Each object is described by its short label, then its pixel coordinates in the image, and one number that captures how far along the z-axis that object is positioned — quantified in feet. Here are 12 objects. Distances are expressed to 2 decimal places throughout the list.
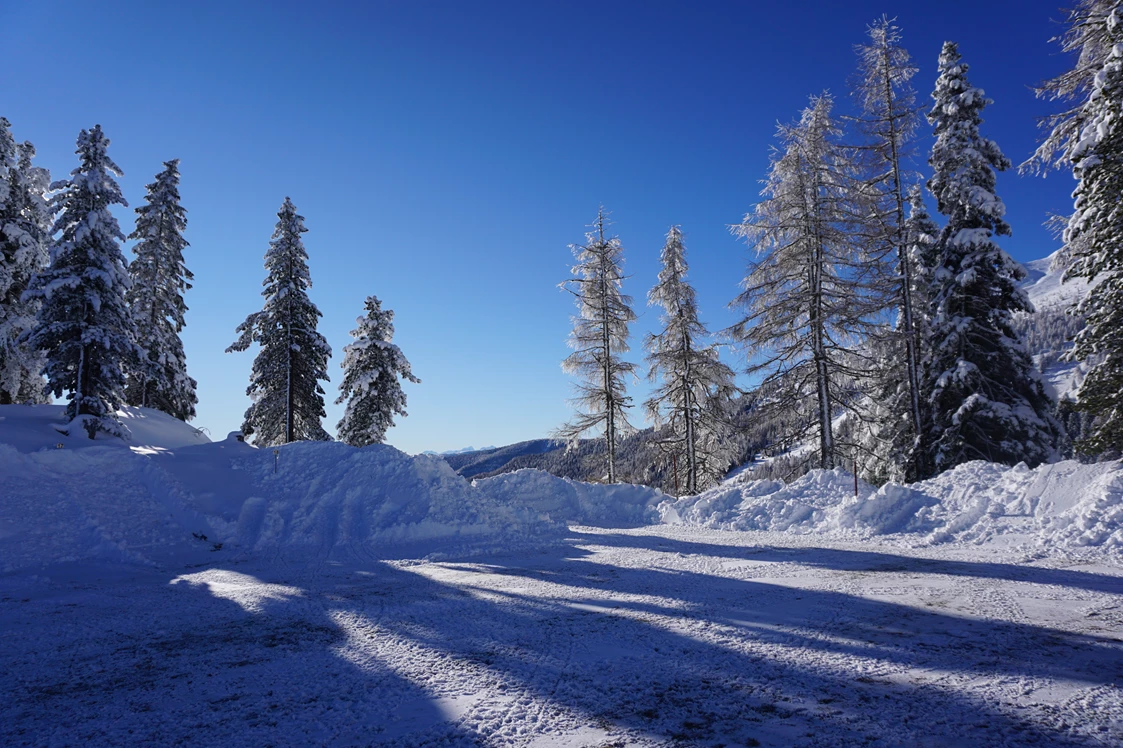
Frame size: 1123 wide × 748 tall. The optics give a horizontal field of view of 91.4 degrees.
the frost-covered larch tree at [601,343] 78.64
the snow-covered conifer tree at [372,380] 92.94
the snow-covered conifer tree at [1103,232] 38.75
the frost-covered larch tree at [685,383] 76.38
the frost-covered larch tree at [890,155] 55.72
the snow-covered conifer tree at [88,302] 55.88
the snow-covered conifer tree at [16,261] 64.85
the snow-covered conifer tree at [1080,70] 39.91
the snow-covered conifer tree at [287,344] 85.66
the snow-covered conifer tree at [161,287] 83.61
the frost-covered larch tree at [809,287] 55.88
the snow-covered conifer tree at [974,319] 56.03
